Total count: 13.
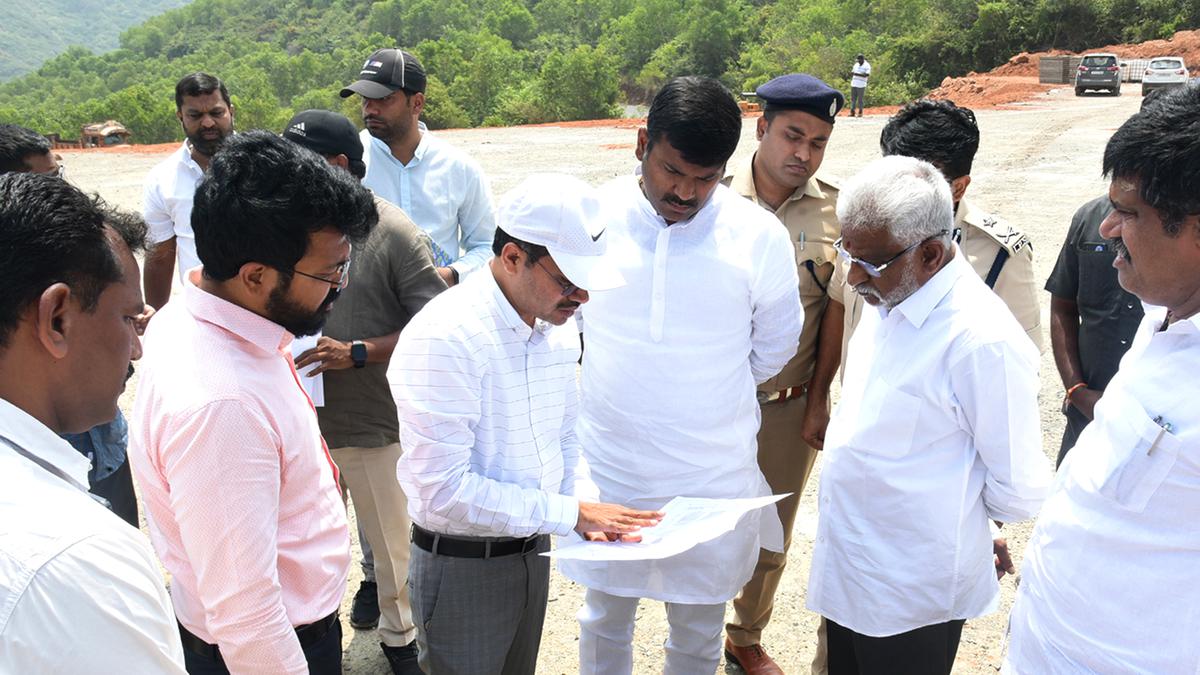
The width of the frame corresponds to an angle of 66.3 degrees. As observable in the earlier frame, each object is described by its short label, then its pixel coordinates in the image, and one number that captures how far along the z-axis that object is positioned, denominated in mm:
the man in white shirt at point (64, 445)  1146
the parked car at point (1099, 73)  28594
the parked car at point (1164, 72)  24609
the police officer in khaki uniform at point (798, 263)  3477
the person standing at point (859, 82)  24656
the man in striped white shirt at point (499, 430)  2336
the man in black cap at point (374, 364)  3389
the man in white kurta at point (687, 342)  2992
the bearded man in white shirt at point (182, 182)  4305
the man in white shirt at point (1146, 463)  1816
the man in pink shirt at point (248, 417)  1851
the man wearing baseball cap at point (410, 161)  4234
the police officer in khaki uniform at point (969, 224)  3203
